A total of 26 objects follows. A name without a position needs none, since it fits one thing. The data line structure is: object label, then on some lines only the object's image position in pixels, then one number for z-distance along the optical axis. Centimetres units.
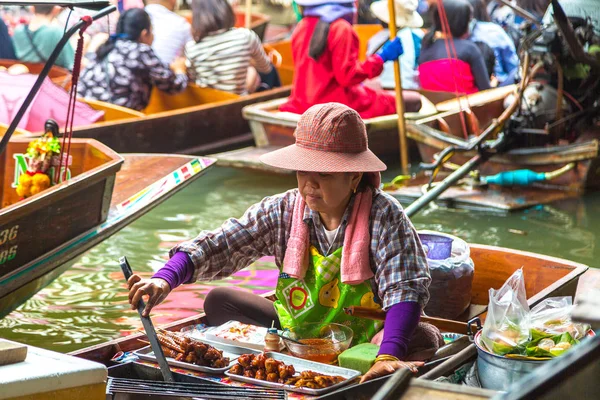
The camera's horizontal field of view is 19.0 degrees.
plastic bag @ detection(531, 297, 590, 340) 524
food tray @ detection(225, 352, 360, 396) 489
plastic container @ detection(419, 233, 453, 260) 692
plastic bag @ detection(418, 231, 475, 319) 657
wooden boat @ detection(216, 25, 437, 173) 1362
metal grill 476
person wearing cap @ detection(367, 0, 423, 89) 1690
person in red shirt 1267
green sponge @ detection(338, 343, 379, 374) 513
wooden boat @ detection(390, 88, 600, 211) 1229
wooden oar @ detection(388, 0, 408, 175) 1234
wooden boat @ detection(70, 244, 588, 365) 647
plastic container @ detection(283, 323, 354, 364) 539
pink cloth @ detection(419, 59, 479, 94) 1570
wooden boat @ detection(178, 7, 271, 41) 2246
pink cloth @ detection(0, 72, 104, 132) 1323
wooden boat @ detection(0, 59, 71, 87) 1646
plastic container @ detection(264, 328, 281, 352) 555
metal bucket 490
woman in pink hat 535
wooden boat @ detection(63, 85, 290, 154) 1370
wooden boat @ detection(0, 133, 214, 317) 753
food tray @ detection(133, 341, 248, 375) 518
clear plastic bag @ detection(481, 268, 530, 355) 504
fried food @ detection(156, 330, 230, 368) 527
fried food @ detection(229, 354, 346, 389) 495
